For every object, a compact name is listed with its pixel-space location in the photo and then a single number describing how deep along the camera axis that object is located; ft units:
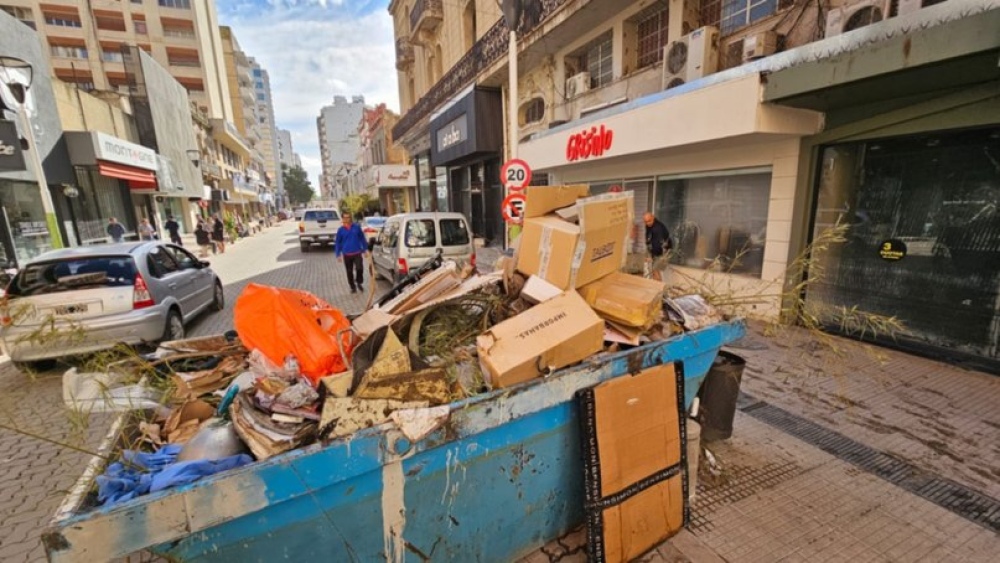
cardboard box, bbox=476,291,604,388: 6.56
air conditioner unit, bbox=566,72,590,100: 32.94
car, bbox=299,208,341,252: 59.52
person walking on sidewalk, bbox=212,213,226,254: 62.75
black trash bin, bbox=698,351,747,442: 10.64
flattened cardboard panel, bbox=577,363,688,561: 6.96
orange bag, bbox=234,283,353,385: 7.39
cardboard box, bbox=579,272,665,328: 7.95
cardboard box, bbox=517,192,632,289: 8.32
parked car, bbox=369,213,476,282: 26.81
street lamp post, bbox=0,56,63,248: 24.49
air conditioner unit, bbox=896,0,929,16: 14.92
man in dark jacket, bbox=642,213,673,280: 23.81
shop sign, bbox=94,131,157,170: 41.14
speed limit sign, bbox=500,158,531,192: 23.24
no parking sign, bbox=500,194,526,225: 23.25
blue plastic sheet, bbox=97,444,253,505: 4.77
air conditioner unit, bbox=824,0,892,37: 16.08
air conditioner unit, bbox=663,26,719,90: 22.03
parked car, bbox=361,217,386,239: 55.31
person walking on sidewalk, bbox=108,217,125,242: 45.03
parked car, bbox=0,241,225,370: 15.71
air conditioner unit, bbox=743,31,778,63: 19.69
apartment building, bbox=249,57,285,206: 311.27
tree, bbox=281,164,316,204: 301.43
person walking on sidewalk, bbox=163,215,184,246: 54.91
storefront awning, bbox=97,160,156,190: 42.65
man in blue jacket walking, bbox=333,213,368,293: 29.55
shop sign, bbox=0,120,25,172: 29.32
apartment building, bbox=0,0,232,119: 116.06
